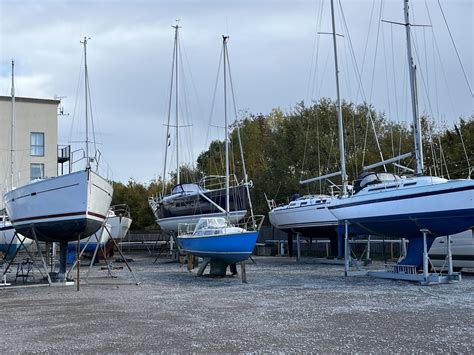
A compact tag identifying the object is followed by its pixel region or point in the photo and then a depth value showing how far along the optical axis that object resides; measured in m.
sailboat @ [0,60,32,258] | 32.06
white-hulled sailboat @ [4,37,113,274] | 18.51
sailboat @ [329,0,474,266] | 16.75
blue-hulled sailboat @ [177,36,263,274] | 19.75
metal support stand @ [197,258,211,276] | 21.09
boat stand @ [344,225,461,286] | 17.11
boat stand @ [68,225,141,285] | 17.61
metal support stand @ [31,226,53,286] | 17.61
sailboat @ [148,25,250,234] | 31.84
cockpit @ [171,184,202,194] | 34.34
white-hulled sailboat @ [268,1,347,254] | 27.59
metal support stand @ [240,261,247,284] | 18.31
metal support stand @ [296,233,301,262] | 28.62
